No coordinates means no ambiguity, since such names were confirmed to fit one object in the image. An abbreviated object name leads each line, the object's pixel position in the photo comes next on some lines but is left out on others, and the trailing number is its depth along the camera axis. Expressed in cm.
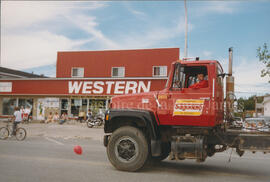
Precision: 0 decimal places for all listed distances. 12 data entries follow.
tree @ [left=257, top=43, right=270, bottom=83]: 2068
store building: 2703
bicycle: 1535
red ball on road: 998
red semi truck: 677
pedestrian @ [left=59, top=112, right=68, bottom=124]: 2648
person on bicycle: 1563
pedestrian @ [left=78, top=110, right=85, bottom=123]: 2731
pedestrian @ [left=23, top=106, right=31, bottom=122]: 2922
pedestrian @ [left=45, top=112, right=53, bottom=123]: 2788
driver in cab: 698
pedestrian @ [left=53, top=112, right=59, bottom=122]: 2802
